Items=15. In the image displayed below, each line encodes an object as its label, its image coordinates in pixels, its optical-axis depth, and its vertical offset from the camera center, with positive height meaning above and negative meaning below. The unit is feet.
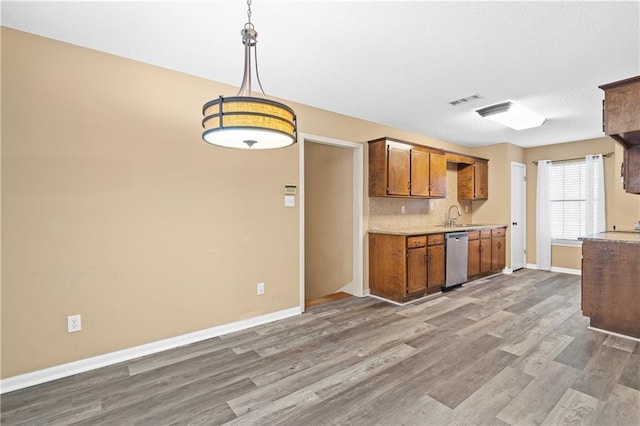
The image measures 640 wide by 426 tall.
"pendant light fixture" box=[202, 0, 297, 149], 4.70 +1.50
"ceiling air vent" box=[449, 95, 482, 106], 11.55 +4.33
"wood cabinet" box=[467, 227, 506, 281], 16.57 -2.53
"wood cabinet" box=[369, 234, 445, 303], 13.07 -2.54
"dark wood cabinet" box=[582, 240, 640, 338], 9.51 -2.57
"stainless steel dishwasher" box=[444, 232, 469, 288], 14.96 -2.45
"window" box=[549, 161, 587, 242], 18.48 +0.58
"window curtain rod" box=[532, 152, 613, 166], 17.42 +3.08
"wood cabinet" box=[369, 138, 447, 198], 13.99 +1.99
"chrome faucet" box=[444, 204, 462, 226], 18.77 -0.62
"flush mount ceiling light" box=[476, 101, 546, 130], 12.32 +4.06
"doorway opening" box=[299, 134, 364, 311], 14.43 -0.45
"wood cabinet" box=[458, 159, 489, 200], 19.31 +1.88
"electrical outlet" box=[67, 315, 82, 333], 7.72 -2.83
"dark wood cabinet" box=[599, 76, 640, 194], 8.18 +2.78
